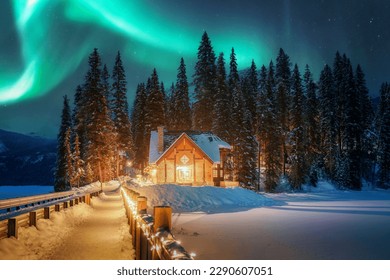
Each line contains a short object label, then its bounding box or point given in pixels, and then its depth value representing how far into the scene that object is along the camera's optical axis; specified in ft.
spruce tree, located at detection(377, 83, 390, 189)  195.35
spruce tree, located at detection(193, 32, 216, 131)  216.74
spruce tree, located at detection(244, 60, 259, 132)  224.53
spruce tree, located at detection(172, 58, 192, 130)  226.99
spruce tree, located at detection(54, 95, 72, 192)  210.18
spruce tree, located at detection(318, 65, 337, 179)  201.67
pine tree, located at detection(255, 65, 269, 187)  188.44
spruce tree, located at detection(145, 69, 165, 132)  213.05
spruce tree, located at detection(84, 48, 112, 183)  185.06
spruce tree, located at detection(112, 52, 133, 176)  229.25
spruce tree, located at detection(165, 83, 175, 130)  241.31
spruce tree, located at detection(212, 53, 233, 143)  187.62
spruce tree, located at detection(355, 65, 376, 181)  205.98
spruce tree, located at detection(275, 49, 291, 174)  205.87
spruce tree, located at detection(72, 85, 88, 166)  206.55
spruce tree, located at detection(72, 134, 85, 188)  189.78
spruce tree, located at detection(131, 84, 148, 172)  230.07
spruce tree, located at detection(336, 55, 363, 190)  187.21
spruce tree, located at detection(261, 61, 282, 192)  178.60
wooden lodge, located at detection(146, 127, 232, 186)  131.85
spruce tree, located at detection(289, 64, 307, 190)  181.99
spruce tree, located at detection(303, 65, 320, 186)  200.85
